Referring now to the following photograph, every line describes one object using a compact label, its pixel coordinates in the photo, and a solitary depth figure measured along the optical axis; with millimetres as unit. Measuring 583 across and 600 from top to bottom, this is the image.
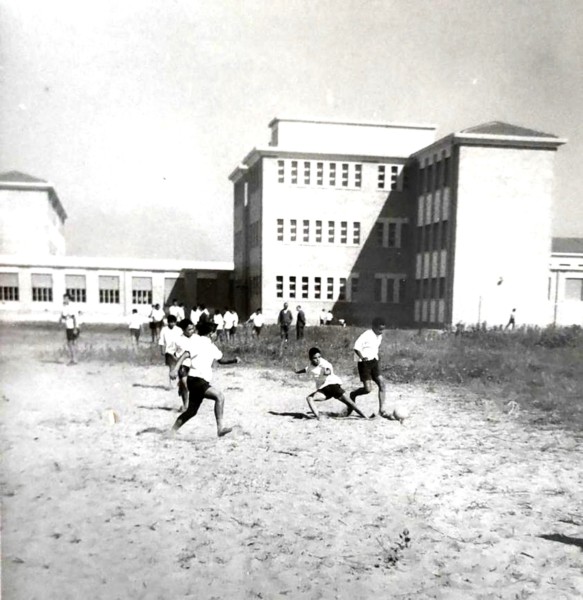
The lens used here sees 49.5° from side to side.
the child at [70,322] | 12469
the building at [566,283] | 24227
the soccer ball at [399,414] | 9938
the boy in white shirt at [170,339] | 10645
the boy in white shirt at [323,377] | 9062
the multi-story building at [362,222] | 29672
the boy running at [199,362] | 7340
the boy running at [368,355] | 9289
